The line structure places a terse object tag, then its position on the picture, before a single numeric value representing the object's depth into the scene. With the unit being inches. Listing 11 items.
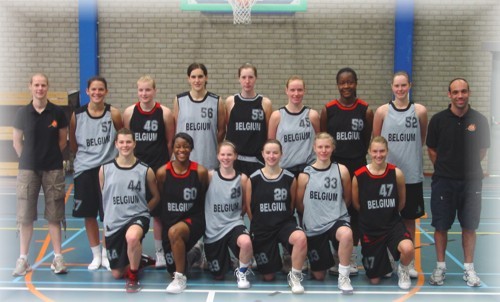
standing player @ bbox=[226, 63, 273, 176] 226.5
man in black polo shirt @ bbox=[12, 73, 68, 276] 210.8
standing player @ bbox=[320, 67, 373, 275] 217.6
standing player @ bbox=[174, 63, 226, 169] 225.5
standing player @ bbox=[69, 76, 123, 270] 220.1
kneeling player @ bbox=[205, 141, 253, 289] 207.8
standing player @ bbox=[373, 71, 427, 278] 214.4
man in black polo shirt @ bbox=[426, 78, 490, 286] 202.7
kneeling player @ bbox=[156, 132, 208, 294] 205.5
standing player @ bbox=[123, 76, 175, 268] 223.0
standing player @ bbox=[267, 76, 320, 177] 220.2
